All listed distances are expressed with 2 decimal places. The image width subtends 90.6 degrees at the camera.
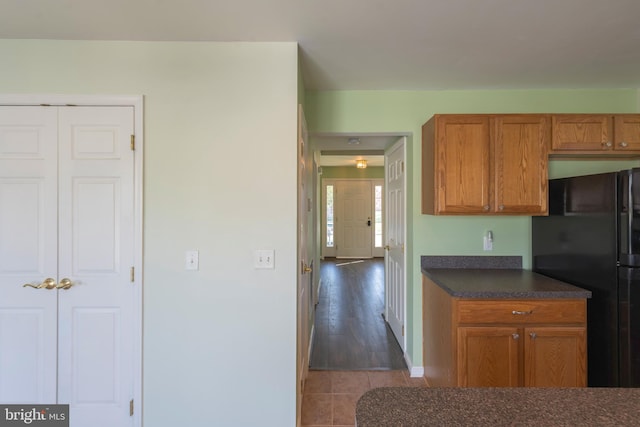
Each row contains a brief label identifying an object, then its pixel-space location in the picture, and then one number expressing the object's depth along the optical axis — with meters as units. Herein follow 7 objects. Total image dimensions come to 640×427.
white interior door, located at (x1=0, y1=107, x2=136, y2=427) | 1.86
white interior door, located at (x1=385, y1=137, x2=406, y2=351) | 2.94
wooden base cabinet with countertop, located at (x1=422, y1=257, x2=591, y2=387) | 1.89
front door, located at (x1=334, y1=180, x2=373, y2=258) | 8.42
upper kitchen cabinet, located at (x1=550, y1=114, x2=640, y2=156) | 2.27
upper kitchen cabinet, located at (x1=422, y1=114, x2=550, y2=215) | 2.26
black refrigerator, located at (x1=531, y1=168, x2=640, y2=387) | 1.74
